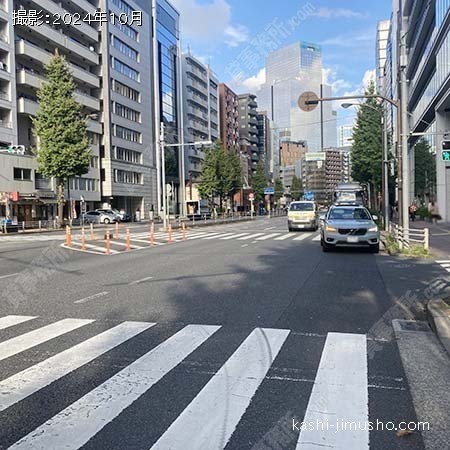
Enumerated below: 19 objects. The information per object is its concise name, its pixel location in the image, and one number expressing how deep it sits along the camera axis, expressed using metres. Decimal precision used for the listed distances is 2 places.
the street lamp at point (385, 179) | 26.95
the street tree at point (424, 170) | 39.45
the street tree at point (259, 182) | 99.00
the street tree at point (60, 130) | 40.91
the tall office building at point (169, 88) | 77.88
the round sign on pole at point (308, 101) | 19.48
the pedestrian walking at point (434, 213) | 32.82
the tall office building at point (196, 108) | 91.44
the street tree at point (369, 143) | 41.06
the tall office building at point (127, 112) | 63.34
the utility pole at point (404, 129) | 16.56
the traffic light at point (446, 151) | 14.02
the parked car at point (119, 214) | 55.22
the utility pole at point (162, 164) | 32.02
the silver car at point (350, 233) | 15.96
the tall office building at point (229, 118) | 114.81
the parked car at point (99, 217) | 53.06
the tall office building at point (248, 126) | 129.00
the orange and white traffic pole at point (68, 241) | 20.23
